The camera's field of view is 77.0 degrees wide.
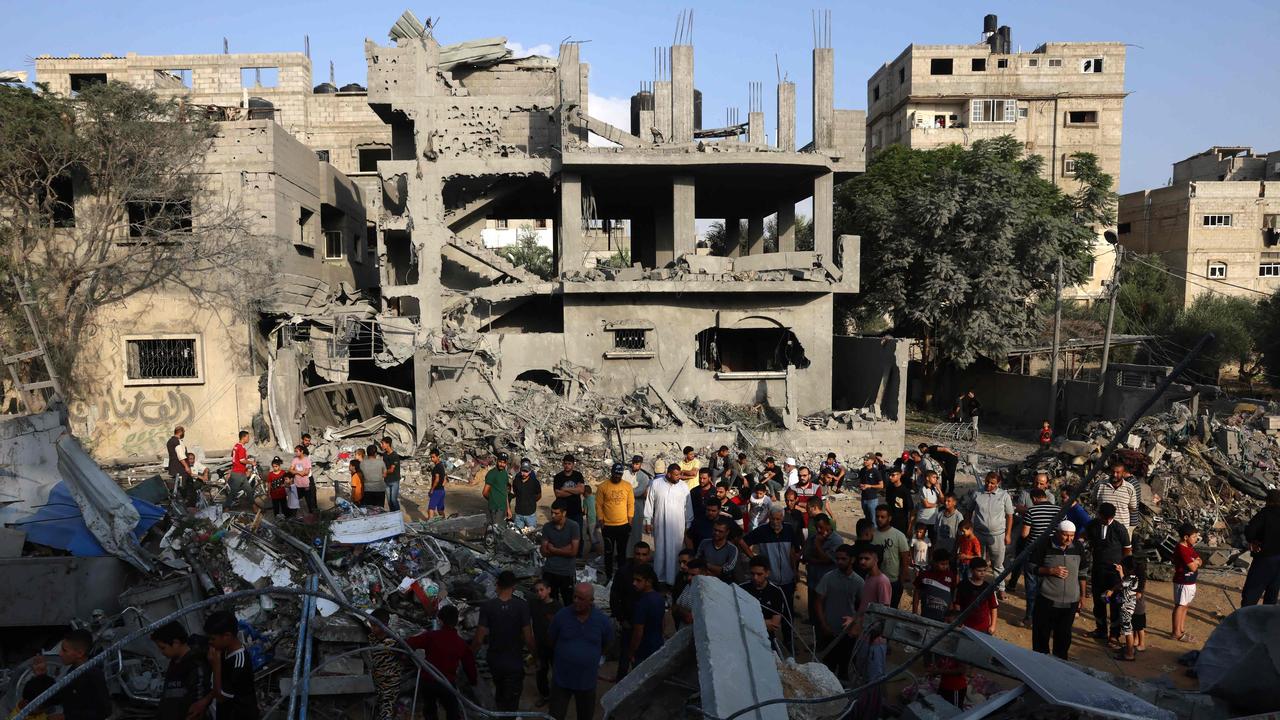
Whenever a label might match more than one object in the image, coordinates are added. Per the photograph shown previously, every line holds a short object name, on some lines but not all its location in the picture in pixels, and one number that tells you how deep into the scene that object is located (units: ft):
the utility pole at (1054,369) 71.51
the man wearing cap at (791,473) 42.96
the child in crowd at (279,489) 39.22
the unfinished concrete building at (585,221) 67.97
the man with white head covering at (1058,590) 23.43
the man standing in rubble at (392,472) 40.71
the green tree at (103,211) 55.16
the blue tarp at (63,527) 25.95
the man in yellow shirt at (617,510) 30.09
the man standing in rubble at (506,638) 19.94
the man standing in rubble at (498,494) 35.96
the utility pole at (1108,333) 66.23
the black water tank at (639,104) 87.71
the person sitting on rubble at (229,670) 16.88
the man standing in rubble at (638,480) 34.30
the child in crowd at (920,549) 30.12
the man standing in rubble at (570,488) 31.37
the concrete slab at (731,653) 14.32
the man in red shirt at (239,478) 39.83
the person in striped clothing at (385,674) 19.75
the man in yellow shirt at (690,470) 35.47
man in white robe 28.32
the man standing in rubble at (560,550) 25.70
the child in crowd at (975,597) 22.62
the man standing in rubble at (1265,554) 26.35
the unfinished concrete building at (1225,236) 128.06
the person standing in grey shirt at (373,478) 39.24
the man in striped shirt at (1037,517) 26.86
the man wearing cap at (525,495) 34.88
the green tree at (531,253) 165.66
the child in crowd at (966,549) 26.91
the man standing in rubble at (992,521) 29.35
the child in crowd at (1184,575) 27.22
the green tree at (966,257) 84.28
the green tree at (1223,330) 98.94
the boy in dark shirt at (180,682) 16.38
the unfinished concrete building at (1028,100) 147.74
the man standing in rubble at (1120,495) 29.58
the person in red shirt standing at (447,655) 18.90
